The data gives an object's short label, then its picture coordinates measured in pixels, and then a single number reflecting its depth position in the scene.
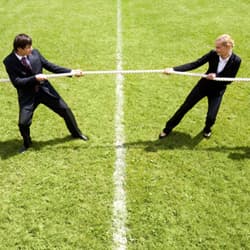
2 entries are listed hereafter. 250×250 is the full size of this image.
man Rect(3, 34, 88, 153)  5.62
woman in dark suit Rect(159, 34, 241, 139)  5.69
